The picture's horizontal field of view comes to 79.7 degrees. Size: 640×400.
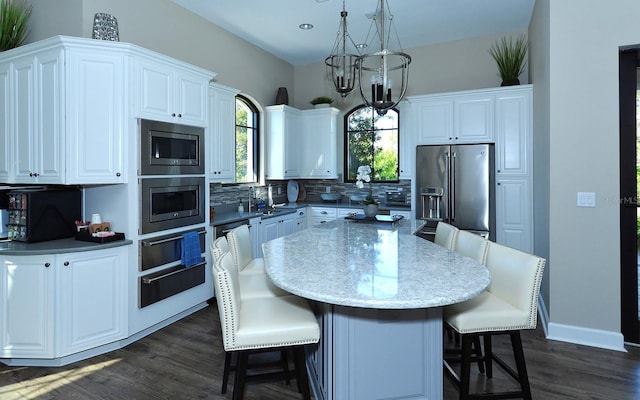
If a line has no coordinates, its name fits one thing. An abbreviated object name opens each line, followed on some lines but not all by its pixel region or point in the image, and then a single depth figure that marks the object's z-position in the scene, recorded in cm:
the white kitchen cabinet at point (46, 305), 271
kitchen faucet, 547
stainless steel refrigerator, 448
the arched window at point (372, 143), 592
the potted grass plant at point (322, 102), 601
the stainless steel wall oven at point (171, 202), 318
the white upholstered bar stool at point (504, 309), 196
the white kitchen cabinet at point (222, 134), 422
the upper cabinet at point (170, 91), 313
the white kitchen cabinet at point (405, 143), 550
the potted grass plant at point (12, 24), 326
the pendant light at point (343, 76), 270
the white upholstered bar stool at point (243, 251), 266
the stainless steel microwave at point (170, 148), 317
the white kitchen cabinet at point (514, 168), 439
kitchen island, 157
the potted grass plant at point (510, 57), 456
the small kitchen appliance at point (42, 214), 293
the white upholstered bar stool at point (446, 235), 268
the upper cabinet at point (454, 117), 457
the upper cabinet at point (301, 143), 570
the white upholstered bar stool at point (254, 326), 177
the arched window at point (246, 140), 536
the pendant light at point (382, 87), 234
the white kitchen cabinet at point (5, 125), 313
